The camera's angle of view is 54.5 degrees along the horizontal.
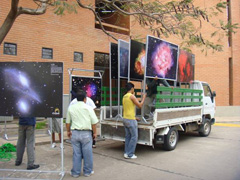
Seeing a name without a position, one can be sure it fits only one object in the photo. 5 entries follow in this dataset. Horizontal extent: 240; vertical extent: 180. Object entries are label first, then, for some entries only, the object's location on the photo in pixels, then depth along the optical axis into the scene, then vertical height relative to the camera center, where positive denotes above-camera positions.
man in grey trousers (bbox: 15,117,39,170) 5.22 -1.01
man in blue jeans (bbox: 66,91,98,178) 4.82 -0.87
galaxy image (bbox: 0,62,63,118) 4.86 +0.07
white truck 6.34 -0.87
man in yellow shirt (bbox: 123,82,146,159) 6.13 -0.81
